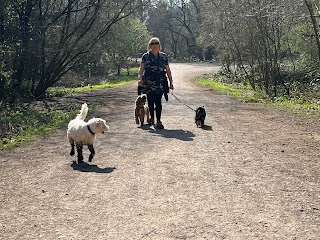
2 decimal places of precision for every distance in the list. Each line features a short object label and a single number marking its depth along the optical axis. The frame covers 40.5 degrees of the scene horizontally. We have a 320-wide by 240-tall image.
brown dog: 11.56
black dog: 11.55
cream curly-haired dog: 7.57
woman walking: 11.07
